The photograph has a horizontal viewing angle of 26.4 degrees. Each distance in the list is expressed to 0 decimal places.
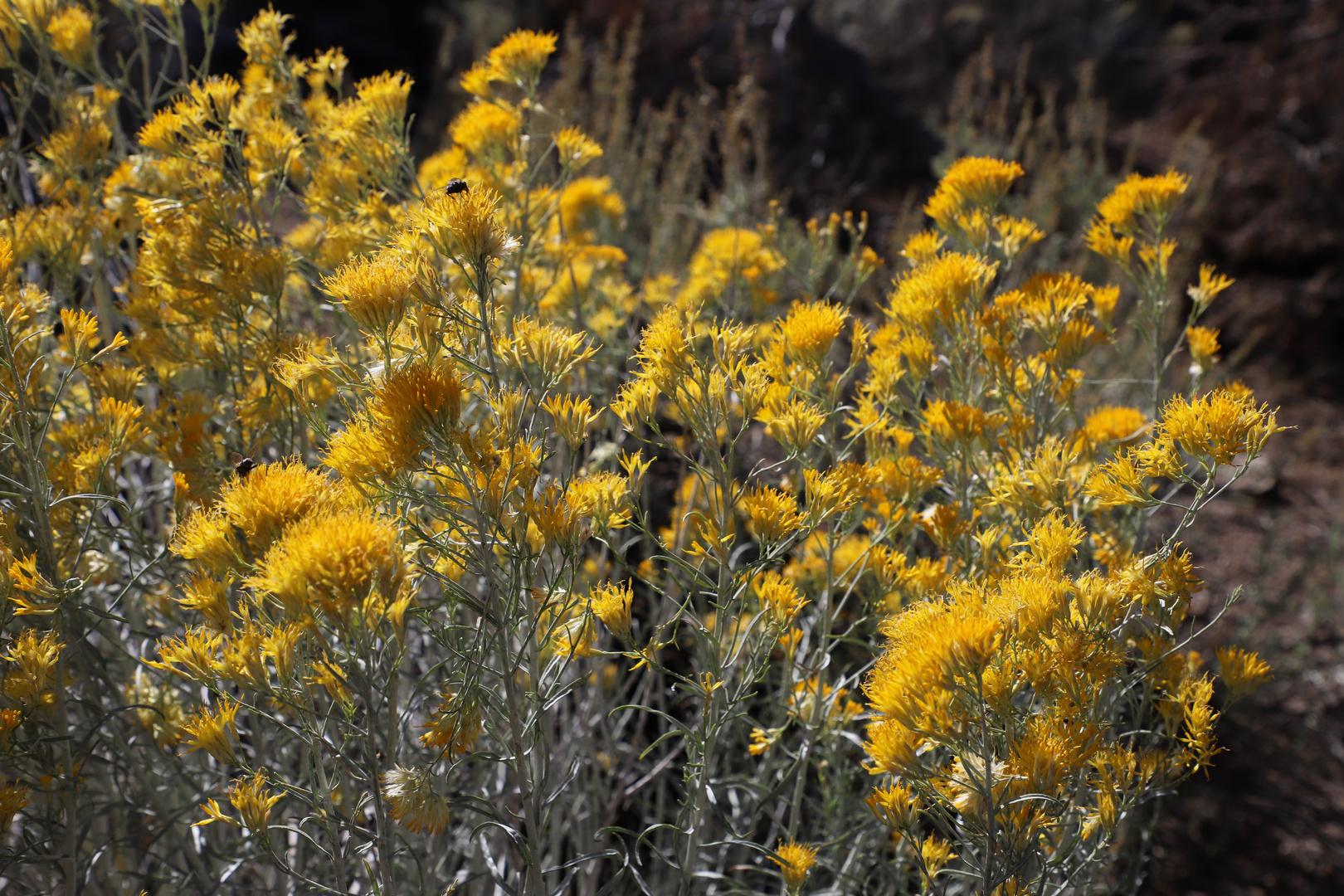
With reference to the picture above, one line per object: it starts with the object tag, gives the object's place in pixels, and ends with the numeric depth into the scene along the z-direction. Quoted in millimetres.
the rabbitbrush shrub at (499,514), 834
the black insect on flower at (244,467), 864
